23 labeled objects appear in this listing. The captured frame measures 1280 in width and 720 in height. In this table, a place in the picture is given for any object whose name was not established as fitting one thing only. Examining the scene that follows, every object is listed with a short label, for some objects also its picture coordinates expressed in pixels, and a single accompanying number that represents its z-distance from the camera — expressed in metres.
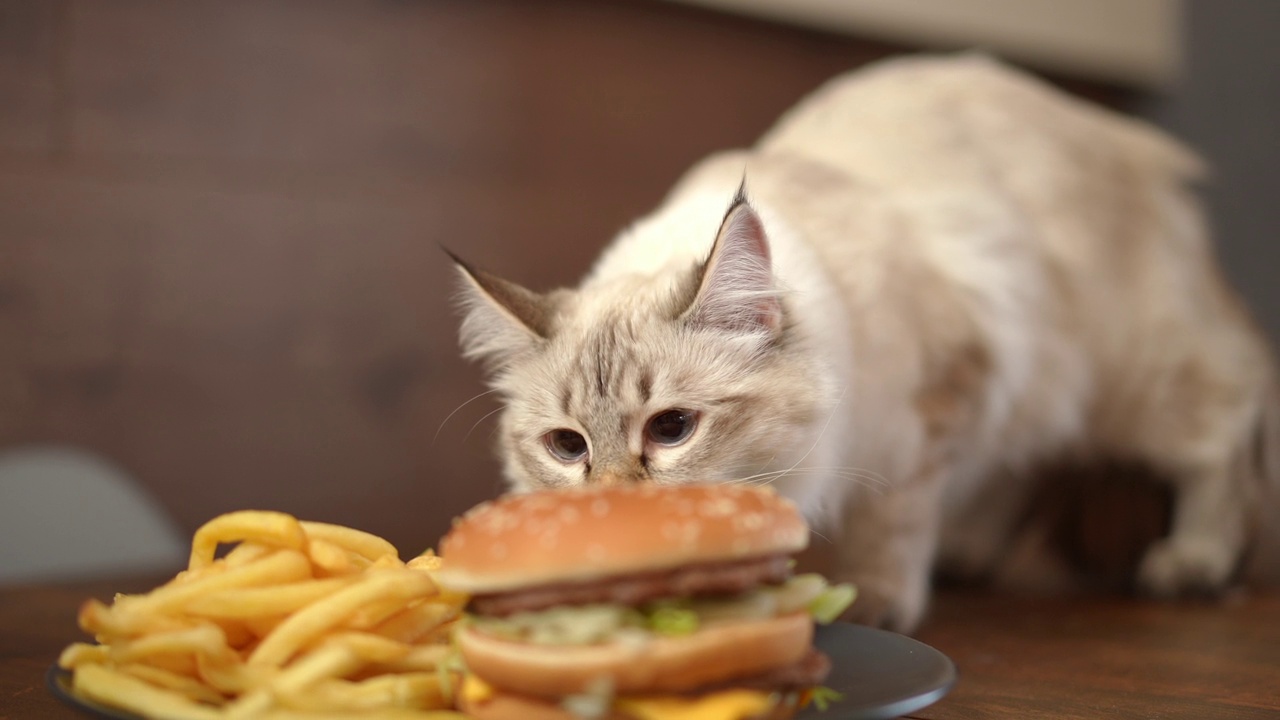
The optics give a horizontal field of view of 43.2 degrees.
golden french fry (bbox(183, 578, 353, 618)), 0.43
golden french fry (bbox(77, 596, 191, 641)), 0.42
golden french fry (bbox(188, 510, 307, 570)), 0.46
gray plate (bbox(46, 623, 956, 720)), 0.39
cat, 0.57
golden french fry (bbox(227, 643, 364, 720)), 0.40
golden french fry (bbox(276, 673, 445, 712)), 0.41
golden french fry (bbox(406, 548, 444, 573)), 0.50
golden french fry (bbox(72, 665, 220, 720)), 0.40
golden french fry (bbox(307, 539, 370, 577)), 0.46
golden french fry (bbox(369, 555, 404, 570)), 0.48
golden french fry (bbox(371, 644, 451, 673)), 0.45
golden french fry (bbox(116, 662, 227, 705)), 0.42
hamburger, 0.39
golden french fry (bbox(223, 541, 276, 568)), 0.46
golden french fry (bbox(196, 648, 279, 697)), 0.42
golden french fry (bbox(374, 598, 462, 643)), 0.47
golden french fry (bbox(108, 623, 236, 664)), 0.42
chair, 0.74
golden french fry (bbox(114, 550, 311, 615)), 0.43
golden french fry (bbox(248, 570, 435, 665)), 0.43
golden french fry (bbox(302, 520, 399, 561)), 0.48
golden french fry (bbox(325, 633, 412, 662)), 0.43
